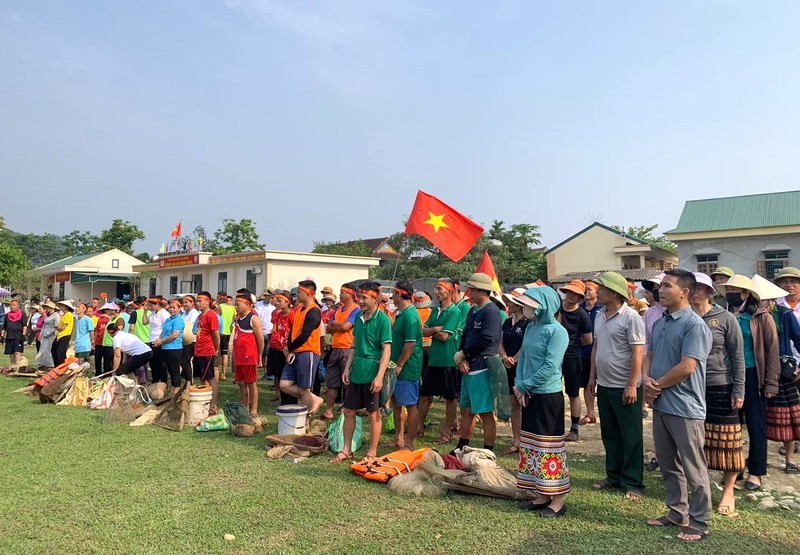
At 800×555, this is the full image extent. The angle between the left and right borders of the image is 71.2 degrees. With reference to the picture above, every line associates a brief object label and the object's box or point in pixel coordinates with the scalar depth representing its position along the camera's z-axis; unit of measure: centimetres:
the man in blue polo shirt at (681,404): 374
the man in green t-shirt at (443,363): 639
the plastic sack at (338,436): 579
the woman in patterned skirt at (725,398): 419
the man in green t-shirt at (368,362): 559
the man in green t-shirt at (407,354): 583
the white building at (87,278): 4294
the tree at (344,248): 4645
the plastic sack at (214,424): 692
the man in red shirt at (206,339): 797
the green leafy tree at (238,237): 4359
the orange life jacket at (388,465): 486
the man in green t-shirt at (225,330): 1103
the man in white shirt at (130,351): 898
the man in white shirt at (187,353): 965
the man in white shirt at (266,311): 1138
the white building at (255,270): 2894
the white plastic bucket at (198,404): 729
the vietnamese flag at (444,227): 927
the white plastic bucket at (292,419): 627
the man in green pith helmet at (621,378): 451
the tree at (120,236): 5931
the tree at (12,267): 3764
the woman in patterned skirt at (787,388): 485
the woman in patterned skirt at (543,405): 416
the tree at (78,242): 7362
